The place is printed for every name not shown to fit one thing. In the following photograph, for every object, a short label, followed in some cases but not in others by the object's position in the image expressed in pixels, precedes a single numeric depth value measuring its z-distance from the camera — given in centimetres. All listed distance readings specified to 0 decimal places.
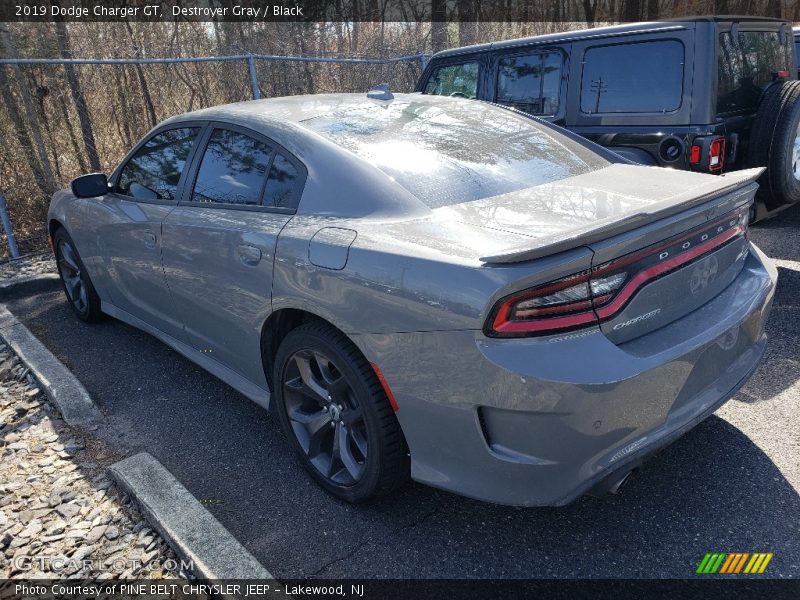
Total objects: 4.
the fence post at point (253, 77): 843
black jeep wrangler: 446
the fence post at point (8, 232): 631
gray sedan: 192
